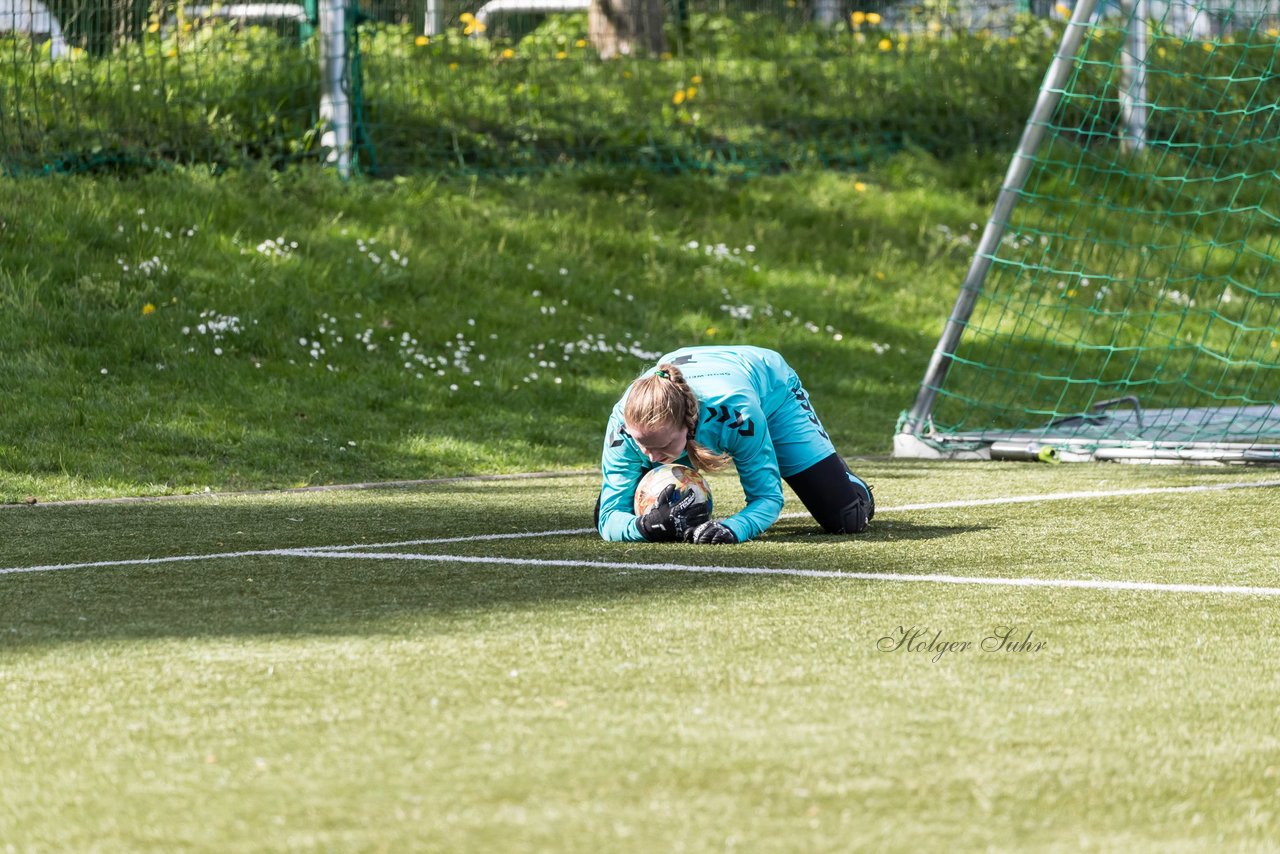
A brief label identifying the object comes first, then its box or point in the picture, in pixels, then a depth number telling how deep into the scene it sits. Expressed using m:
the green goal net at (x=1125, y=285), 17.59
